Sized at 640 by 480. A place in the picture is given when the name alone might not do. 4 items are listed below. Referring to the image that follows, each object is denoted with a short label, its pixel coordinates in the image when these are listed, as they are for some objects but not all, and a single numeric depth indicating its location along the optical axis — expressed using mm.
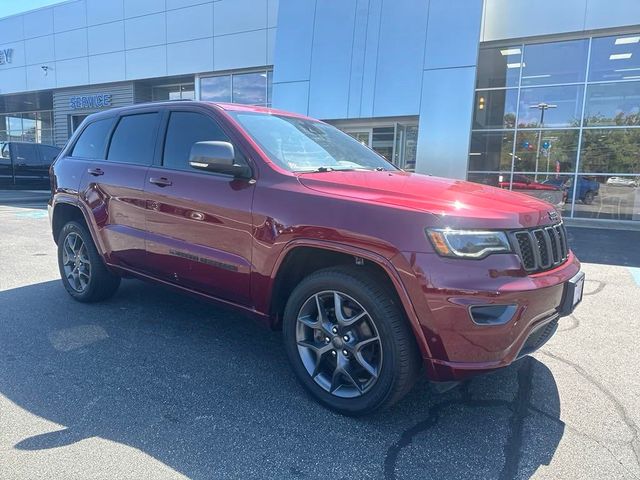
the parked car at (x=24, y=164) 15969
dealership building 12570
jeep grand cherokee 2385
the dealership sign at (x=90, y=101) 21781
